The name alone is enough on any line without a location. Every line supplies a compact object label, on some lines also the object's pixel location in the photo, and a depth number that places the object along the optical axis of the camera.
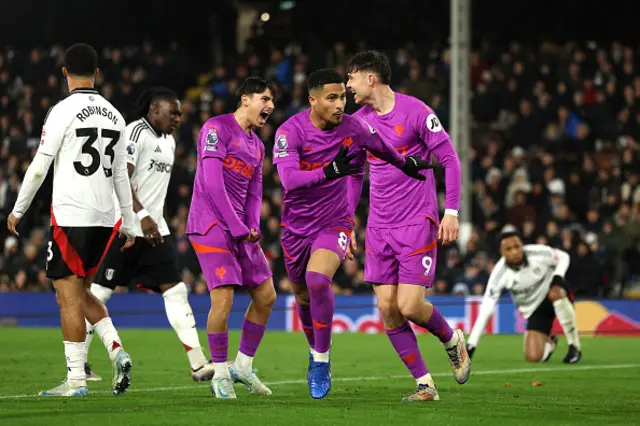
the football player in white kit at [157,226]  22.20
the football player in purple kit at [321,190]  17.86
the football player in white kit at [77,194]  17.64
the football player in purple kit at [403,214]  18.28
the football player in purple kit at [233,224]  18.14
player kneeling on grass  29.37
